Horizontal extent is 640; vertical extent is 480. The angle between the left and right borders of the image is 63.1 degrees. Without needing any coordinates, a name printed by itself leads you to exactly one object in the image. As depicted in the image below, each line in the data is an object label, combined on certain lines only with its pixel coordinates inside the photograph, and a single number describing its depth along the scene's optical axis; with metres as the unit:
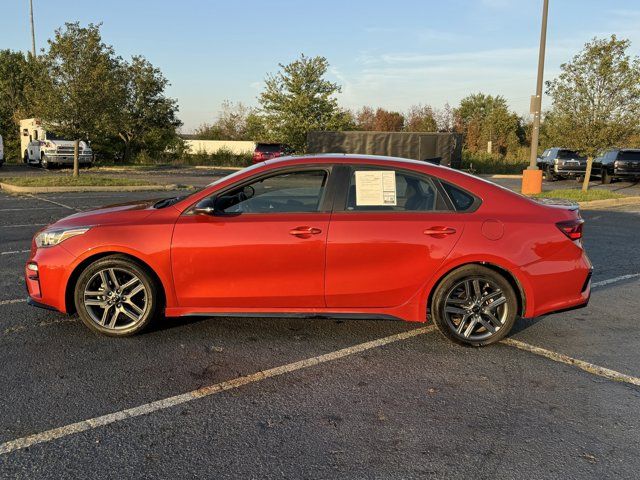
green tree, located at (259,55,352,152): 35.72
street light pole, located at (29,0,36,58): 48.73
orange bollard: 15.70
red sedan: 4.14
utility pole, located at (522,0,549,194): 15.48
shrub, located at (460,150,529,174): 37.62
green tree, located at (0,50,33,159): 40.16
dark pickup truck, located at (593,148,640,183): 24.27
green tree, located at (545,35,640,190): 16.20
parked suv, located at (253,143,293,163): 30.36
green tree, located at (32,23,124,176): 18.92
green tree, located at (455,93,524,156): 49.50
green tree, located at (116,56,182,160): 38.66
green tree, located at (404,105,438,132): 53.50
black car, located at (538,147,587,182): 26.36
